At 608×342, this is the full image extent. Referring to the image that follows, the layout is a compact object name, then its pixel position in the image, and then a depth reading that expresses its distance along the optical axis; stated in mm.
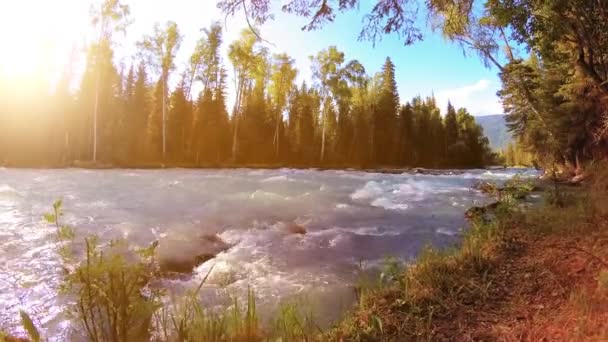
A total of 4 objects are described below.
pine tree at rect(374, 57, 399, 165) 49281
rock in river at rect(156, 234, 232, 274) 4754
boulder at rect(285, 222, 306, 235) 6750
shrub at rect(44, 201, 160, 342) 1876
